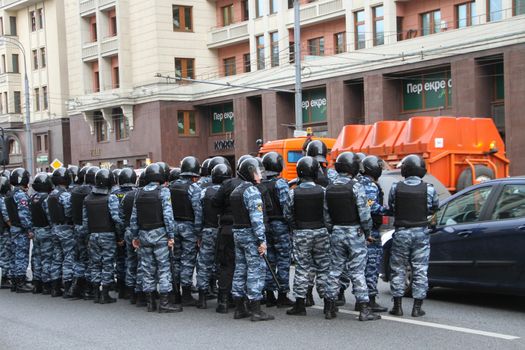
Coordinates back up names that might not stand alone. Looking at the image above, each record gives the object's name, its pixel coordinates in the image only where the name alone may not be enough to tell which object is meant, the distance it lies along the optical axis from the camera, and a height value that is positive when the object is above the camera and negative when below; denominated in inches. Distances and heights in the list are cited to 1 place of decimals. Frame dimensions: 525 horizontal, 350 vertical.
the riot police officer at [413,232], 327.6 -43.3
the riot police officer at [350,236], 325.7 -43.8
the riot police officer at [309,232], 335.0 -42.4
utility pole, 971.3 +92.6
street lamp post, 1623.9 +47.3
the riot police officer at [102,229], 407.5 -45.7
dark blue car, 319.3 -48.7
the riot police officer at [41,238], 451.8 -55.1
